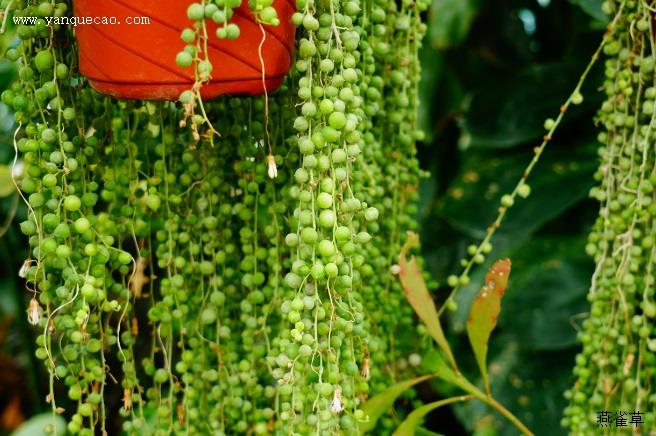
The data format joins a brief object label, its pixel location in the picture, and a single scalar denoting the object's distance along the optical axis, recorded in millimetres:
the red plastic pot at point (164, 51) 744
